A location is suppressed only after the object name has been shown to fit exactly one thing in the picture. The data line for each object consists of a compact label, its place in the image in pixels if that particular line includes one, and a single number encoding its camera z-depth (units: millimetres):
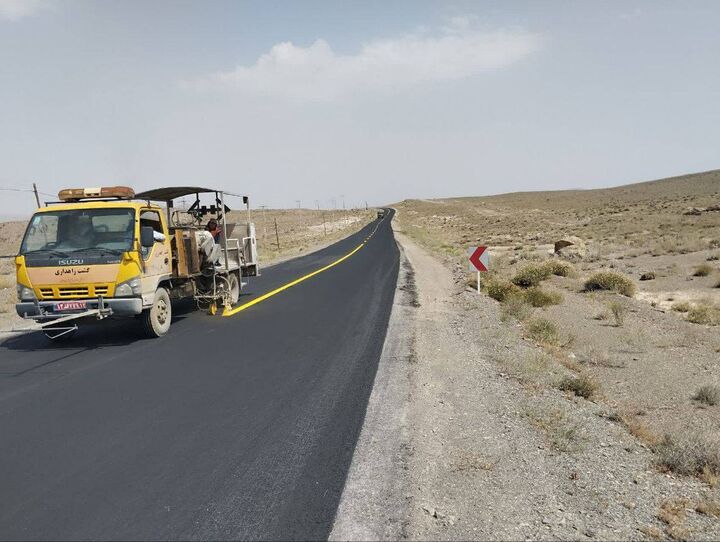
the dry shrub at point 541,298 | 13734
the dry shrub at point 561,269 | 19688
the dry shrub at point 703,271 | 18734
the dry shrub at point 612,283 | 15867
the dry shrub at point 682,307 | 13280
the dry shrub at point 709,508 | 3632
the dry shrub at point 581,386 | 6566
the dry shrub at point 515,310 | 11530
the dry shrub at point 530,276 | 17453
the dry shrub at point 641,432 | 5117
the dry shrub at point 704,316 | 11695
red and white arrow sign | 14179
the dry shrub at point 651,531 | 3334
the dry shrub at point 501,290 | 14070
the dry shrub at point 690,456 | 4336
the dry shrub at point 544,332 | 9734
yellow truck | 8266
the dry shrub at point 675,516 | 3369
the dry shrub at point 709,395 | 6727
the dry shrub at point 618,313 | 11625
